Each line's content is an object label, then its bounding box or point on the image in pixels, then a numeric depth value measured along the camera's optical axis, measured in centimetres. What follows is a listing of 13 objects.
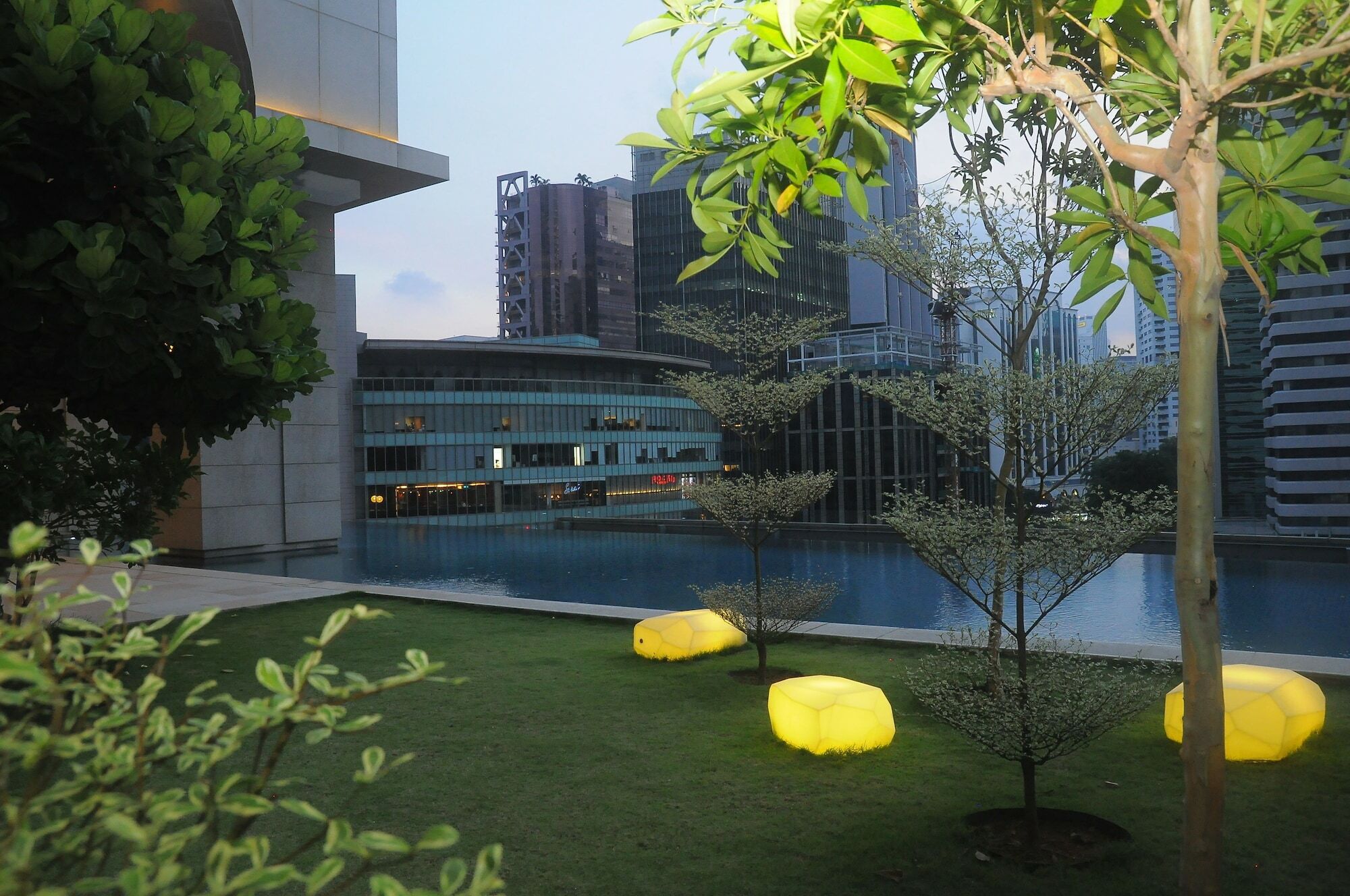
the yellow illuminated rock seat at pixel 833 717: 691
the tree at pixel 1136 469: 5534
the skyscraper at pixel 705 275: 9881
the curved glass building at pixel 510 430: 6506
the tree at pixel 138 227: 430
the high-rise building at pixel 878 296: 14238
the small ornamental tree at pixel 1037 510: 629
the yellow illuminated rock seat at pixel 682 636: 1034
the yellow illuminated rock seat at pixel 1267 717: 646
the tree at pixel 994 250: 845
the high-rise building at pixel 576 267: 16300
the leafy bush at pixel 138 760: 134
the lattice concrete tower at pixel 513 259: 14600
